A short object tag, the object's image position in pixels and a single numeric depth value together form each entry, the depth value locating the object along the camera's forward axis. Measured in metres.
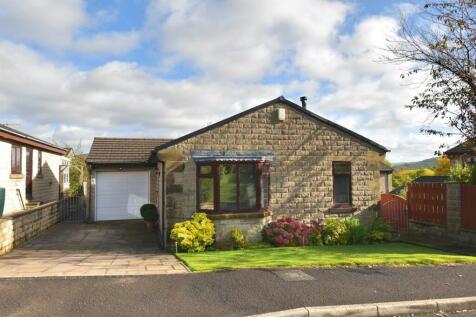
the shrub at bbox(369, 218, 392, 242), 13.97
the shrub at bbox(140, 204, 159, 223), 16.89
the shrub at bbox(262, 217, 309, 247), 12.89
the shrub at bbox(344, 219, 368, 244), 13.69
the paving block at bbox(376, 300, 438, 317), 6.65
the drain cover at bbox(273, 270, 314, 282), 8.45
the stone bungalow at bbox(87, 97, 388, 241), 12.89
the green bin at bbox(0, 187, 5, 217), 12.95
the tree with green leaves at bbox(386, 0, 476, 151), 13.24
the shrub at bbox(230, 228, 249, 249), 12.52
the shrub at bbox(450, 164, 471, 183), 14.62
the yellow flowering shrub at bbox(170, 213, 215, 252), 11.73
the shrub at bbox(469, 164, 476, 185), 13.37
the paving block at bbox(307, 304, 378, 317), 6.41
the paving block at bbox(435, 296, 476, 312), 6.94
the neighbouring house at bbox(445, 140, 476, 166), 29.34
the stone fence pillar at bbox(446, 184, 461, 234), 13.12
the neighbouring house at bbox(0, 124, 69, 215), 15.99
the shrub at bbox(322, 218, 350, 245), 13.47
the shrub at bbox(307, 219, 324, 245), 13.41
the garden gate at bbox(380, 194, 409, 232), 15.66
